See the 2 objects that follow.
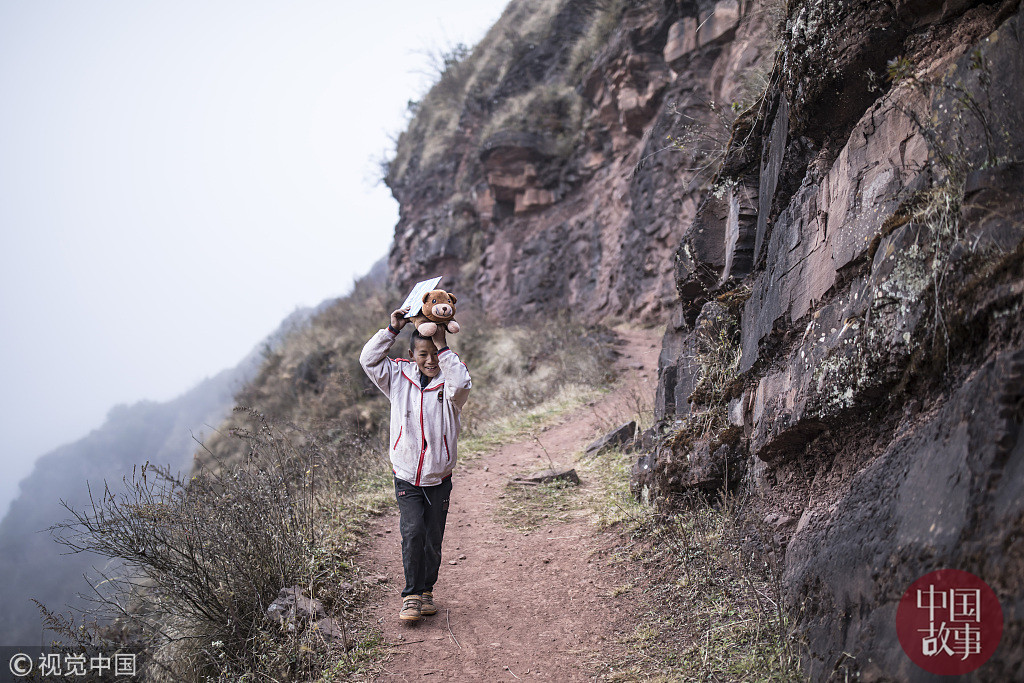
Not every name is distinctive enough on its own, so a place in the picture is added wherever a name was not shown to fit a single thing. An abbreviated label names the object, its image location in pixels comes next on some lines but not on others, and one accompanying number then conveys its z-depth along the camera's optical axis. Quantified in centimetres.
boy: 338
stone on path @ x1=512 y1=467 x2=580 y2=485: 573
